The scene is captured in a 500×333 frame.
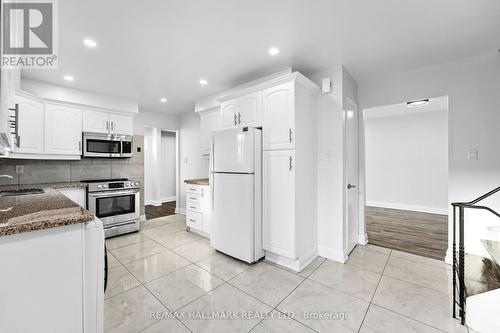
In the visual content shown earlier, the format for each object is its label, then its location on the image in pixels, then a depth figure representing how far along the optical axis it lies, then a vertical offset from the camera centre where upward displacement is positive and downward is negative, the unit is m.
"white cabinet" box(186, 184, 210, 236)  3.46 -0.73
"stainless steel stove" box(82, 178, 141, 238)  3.29 -0.62
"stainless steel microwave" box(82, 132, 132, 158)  3.56 +0.41
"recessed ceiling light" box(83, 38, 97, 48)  2.11 +1.31
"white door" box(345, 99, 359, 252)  2.82 -0.08
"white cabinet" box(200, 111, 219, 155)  3.90 +0.80
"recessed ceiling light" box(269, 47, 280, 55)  2.28 +1.33
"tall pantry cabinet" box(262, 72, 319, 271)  2.38 -0.06
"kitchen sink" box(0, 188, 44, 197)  2.45 -0.30
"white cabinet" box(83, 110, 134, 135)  3.59 +0.83
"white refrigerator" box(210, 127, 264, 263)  2.49 -0.33
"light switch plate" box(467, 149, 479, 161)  2.43 +0.14
